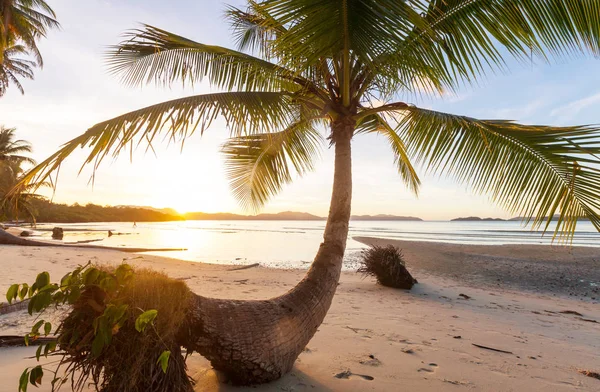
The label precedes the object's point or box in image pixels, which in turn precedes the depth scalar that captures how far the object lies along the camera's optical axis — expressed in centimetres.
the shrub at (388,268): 757
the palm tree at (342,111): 248
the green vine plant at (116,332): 173
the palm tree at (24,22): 1727
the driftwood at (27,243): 1484
